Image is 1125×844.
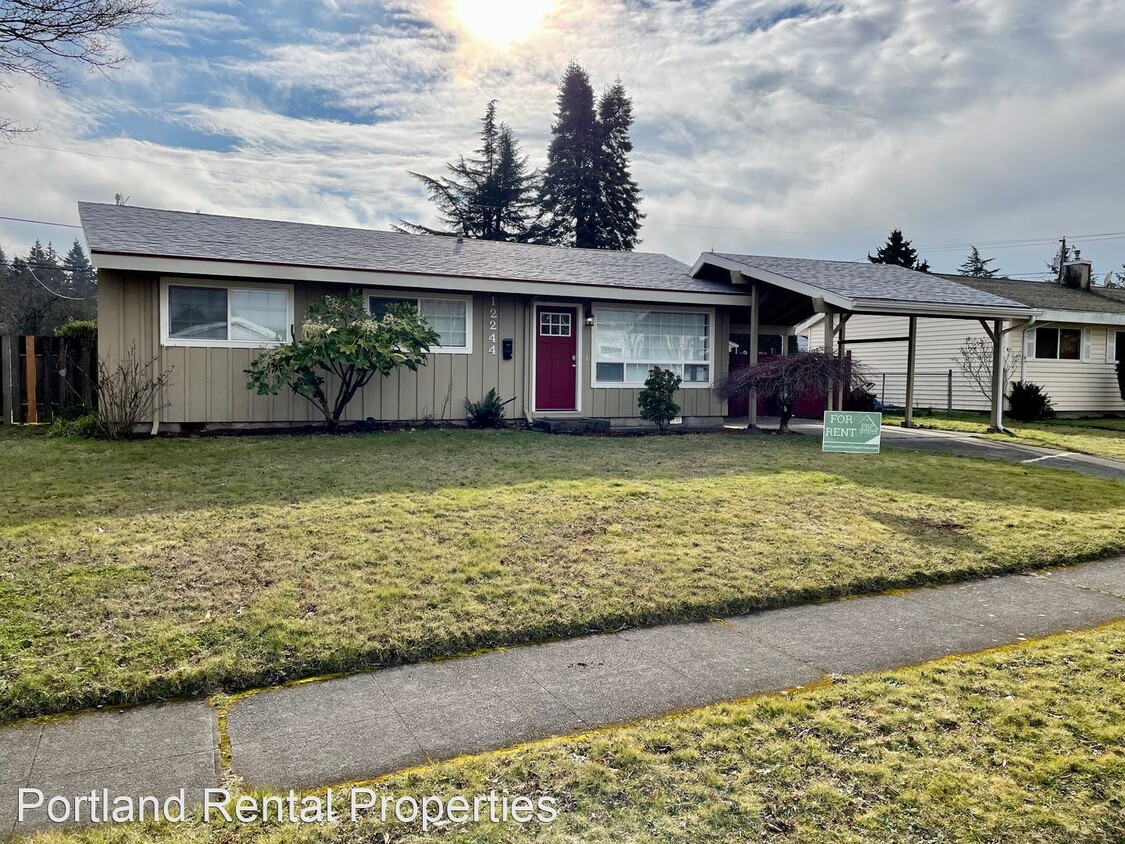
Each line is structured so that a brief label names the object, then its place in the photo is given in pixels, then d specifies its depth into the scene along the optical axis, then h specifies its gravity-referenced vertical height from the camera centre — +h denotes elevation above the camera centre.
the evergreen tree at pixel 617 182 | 37.03 +11.38
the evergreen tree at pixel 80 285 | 39.14 +7.37
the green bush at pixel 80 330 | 12.93 +1.10
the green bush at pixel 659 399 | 12.90 -0.03
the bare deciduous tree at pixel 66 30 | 9.25 +4.85
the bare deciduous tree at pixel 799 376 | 11.96 +0.39
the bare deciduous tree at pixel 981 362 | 20.27 +1.16
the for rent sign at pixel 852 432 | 8.34 -0.38
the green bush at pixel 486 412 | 12.58 -0.31
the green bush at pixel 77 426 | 10.41 -0.56
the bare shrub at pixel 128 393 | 10.15 -0.05
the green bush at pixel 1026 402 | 18.66 +0.02
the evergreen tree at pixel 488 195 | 36.34 +10.30
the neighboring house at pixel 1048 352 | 20.67 +1.56
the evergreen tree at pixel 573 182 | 36.72 +11.14
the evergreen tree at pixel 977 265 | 52.44 +10.18
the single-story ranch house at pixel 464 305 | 10.80 +1.65
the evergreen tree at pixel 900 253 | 34.06 +7.12
